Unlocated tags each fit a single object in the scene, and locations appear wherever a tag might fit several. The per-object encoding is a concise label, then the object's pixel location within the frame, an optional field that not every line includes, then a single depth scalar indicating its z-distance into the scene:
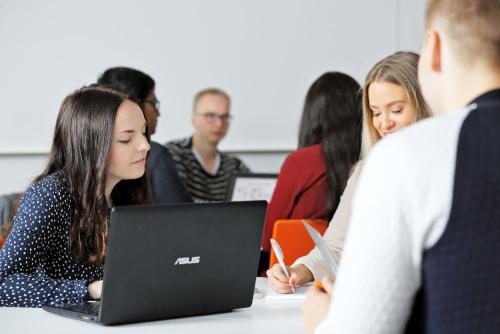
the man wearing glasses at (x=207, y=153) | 4.87
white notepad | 2.23
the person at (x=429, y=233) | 1.07
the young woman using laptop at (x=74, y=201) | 2.12
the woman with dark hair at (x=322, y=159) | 3.33
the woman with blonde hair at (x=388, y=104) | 2.55
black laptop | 1.75
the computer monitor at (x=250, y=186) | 4.22
